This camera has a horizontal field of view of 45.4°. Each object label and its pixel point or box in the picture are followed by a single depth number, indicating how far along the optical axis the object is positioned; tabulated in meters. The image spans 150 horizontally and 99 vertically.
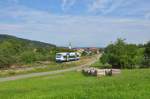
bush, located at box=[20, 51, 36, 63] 44.91
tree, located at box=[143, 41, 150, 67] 33.66
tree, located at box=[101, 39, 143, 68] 31.81
